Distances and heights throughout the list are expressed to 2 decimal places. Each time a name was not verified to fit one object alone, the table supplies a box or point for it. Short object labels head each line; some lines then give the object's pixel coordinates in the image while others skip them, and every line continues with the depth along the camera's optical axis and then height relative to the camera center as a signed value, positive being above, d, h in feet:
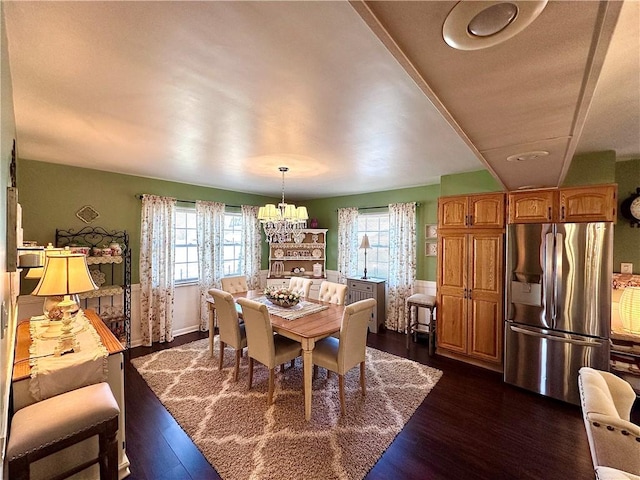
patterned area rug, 6.48 -5.27
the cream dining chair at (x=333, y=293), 12.08 -2.40
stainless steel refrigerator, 8.41 -2.06
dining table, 8.01 -2.83
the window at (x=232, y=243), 17.17 -0.24
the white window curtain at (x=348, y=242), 18.13 -0.12
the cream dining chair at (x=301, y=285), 13.57 -2.34
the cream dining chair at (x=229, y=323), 9.86 -3.16
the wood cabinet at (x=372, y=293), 15.62 -3.15
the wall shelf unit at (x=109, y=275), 11.46 -1.66
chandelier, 11.36 +1.06
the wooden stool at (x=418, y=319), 12.47 -3.76
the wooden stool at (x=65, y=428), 4.39 -3.33
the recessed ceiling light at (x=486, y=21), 2.10 +1.84
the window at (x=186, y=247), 15.10 -0.46
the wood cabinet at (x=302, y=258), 18.99 -1.28
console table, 5.17 -2.86
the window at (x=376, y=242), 17.16 -0.09
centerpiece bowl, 10.91 -2.34
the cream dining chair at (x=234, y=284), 13.76 -2.34
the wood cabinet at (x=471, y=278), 10.73 -1.52
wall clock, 9.47 +1.22
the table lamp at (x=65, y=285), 5.78 -1.02
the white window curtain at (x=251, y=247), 17.63 -0.50
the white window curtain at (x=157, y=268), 13.35 -1.50
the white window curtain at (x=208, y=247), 15.46 -0.46
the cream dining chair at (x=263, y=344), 8.52 -3.45
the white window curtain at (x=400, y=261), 15.46 -1.20
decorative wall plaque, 11.71 +1.07
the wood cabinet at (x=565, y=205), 8.55 +1.27
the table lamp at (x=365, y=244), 16.58 -0.22
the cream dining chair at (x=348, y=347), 8.18 -3.52
